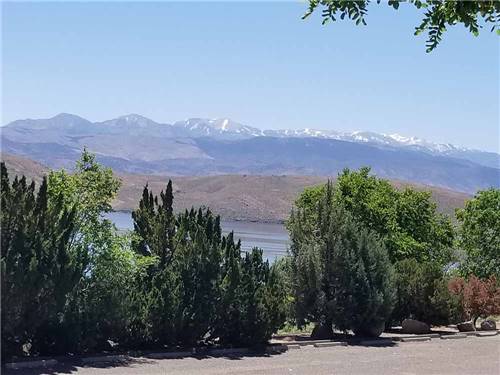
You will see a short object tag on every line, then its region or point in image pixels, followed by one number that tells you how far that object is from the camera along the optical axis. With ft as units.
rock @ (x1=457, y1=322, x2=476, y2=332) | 95.81
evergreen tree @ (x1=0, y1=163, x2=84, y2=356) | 53.26
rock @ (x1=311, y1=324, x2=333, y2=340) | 80.64
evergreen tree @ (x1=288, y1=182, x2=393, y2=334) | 79.41
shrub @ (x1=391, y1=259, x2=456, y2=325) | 90.02
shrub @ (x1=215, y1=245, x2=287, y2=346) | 68.44
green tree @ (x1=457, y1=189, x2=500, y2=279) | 139.95
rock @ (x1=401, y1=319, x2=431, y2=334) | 90.33
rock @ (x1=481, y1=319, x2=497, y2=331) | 98.73
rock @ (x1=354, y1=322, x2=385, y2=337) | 81.15
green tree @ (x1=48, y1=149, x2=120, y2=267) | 63.77
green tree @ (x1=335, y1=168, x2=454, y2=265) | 115.96
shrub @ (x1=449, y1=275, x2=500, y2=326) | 94.79
